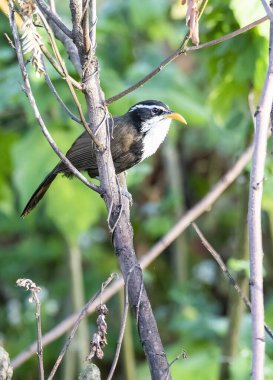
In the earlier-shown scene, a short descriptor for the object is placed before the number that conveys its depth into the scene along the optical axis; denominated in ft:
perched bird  25.82
